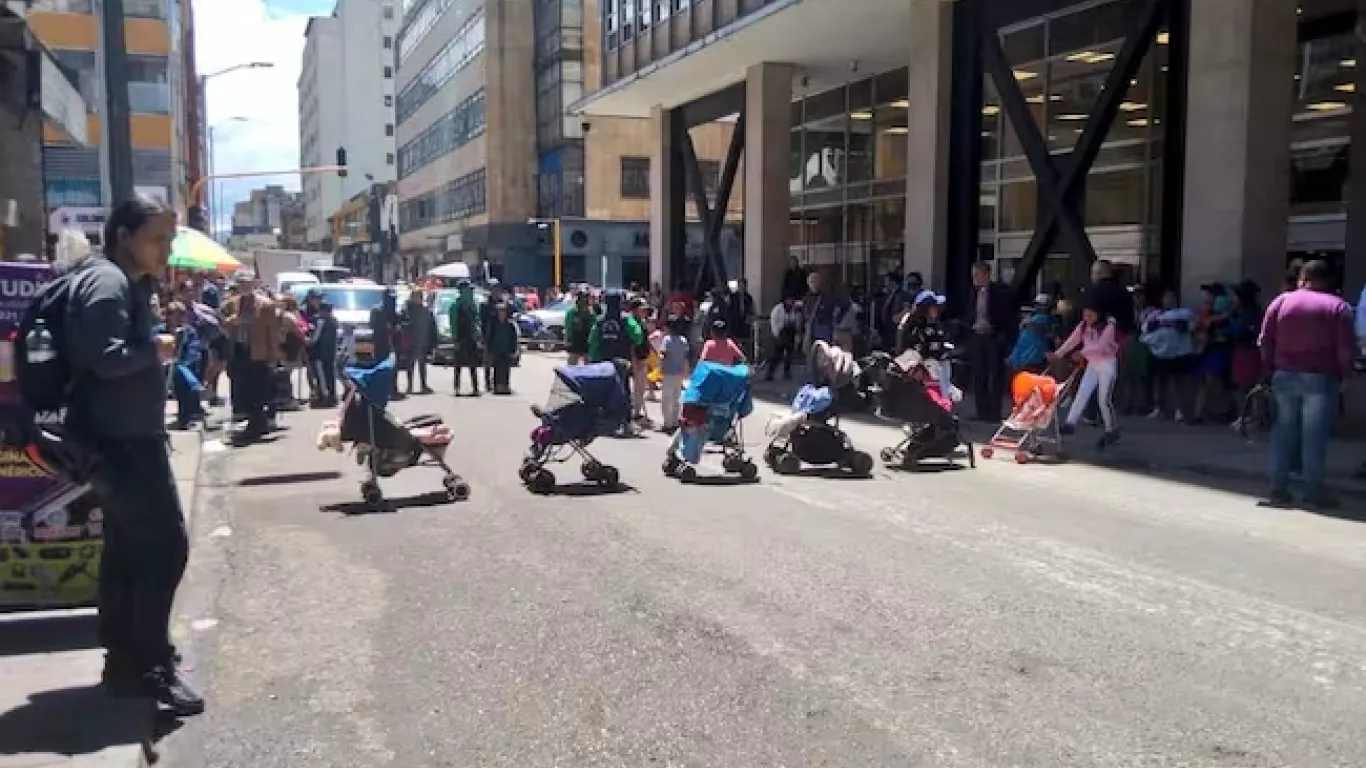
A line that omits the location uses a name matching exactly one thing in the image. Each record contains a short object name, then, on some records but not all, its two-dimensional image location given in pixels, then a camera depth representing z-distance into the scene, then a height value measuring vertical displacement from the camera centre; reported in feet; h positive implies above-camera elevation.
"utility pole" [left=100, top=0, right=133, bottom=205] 43.57 +6.43
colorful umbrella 61.21 +1.65
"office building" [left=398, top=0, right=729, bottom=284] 180.55 +20.44
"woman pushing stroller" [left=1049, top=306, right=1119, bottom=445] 42.88 -2.59
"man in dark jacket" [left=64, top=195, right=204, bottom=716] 15.39 -2.02
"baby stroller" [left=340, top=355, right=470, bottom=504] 32.78 -4.06
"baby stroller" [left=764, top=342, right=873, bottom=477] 38.24 -4.42
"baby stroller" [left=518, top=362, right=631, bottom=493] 35.17 -3.76
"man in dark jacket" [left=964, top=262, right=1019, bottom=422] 53.01 -2.49
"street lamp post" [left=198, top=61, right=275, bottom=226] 143.13 +23.58
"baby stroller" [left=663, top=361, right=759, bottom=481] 37.01 -3.99
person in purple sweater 32.24 -2.18
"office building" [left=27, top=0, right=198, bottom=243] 102.22 +26.18
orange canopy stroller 41.47 -4.36
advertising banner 19.44 -3.85
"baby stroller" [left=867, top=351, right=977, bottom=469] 39.52 -3.96
